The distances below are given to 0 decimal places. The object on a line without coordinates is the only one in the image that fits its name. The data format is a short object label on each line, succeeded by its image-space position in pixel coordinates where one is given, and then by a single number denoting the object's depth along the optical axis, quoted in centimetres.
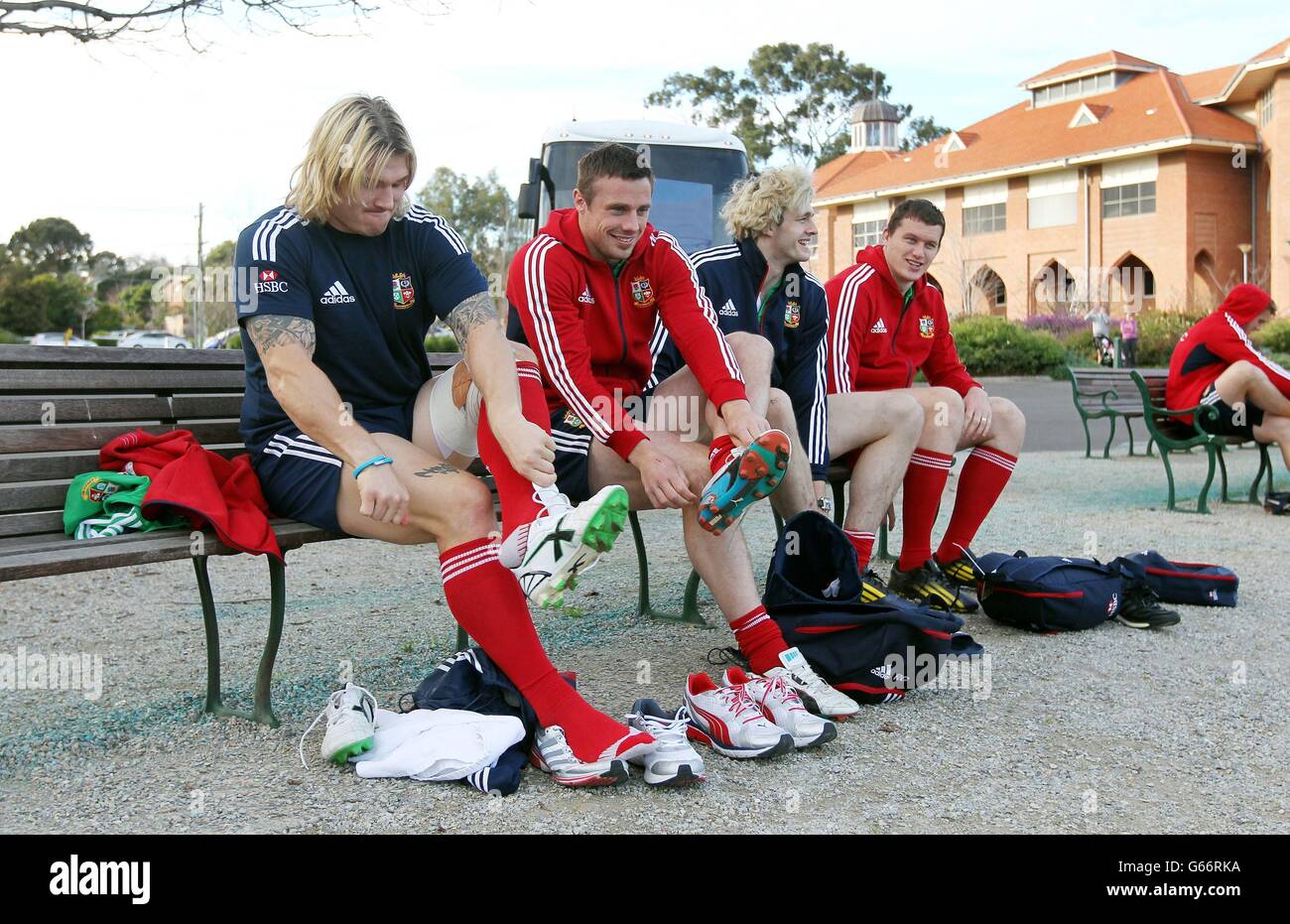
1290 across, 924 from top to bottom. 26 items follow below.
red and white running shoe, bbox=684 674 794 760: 299
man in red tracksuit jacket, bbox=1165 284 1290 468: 714
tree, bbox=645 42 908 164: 4969
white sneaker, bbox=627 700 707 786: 276
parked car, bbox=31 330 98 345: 5116
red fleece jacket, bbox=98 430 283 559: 304
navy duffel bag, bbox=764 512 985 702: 344
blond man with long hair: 286
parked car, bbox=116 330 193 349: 4617
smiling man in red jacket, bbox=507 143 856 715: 330
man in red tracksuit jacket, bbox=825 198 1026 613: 473
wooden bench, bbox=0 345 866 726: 299
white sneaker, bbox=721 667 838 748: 307
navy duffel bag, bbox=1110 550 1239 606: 486
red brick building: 3709
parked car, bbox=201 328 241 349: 3000
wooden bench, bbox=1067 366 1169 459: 958
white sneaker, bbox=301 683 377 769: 285
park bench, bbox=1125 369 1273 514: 745
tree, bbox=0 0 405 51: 723
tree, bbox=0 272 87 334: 5875
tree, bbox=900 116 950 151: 5688
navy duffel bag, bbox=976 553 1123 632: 436
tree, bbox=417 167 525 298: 4922
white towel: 279
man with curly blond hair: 422
